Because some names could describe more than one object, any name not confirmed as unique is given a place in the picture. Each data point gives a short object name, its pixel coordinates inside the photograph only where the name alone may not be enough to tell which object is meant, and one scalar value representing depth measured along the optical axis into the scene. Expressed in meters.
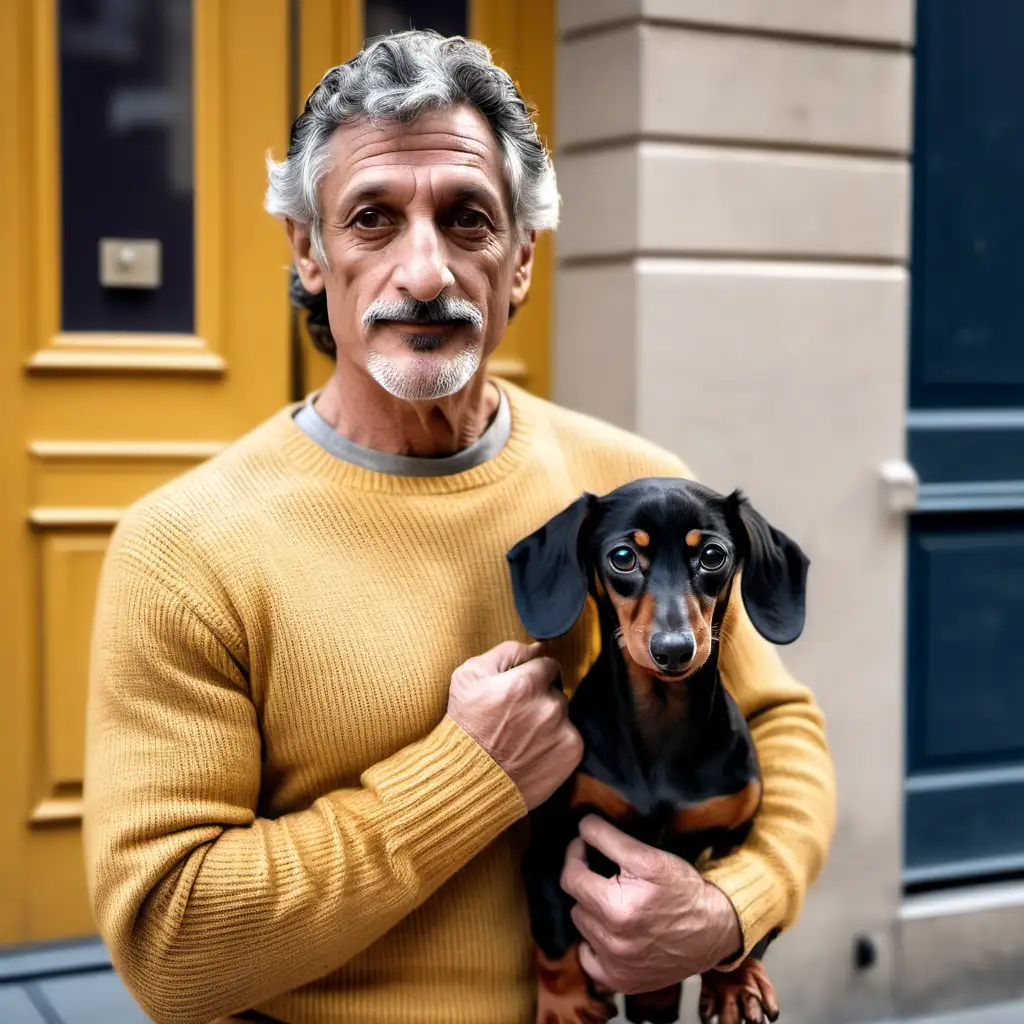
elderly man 1.55
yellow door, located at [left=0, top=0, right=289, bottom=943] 3.10
